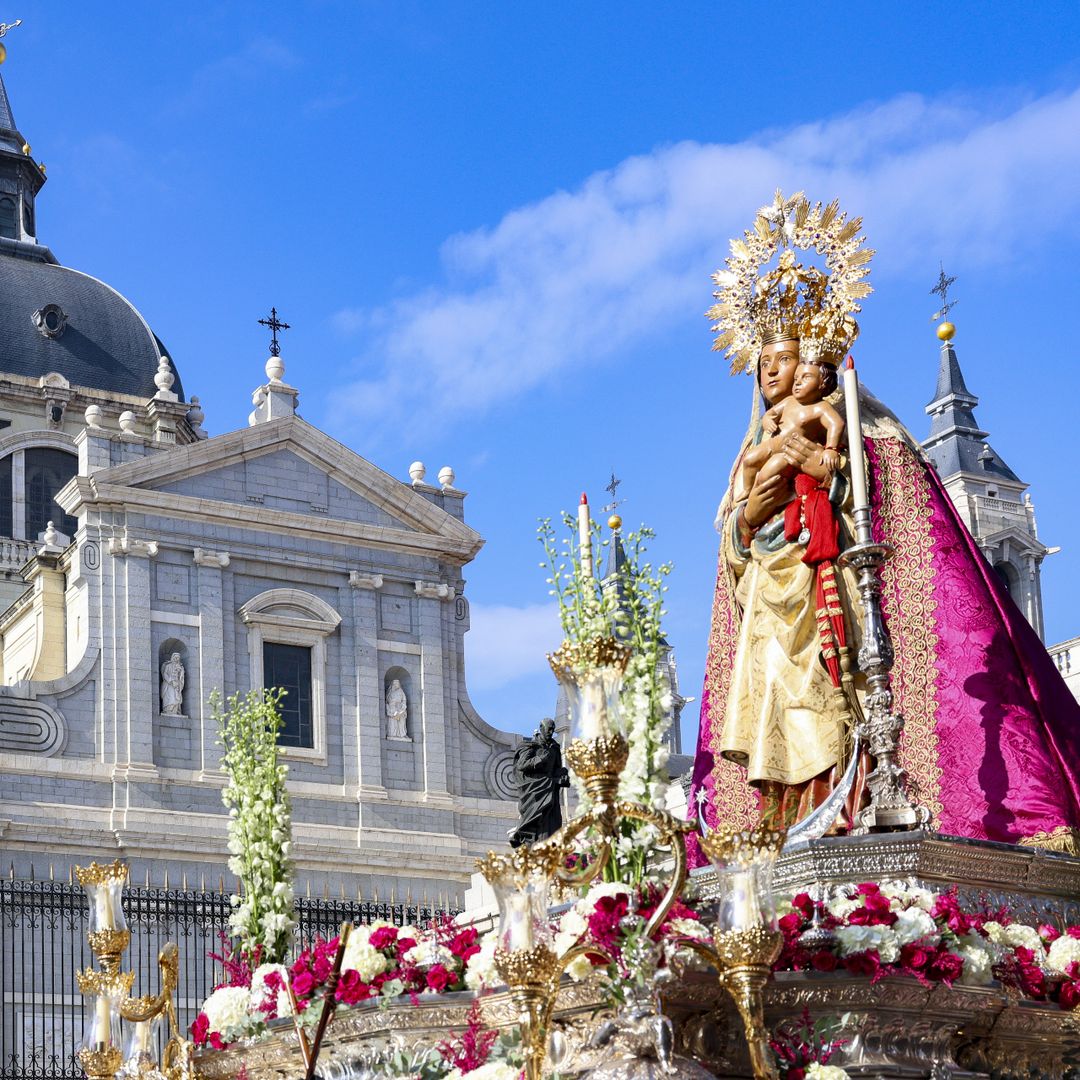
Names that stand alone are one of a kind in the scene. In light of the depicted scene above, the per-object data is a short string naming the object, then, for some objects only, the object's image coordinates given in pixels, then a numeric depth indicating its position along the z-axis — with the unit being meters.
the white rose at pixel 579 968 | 6.50
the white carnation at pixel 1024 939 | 7.68
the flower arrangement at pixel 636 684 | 7.49
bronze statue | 21.88
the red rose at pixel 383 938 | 7.96
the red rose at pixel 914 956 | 6.99
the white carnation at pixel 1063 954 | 7.68
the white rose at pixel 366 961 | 7.83
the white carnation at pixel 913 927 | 7.04
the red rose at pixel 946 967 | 7.04
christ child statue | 9.76
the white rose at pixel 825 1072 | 6.72
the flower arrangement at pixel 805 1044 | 6.95
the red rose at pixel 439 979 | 7.43
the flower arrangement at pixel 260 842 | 13.52
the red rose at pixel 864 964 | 6.94
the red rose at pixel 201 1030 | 8.52
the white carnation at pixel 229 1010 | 8.42
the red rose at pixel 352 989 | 7.72
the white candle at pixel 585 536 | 7.65
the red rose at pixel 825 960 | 6.96
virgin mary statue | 9.23
